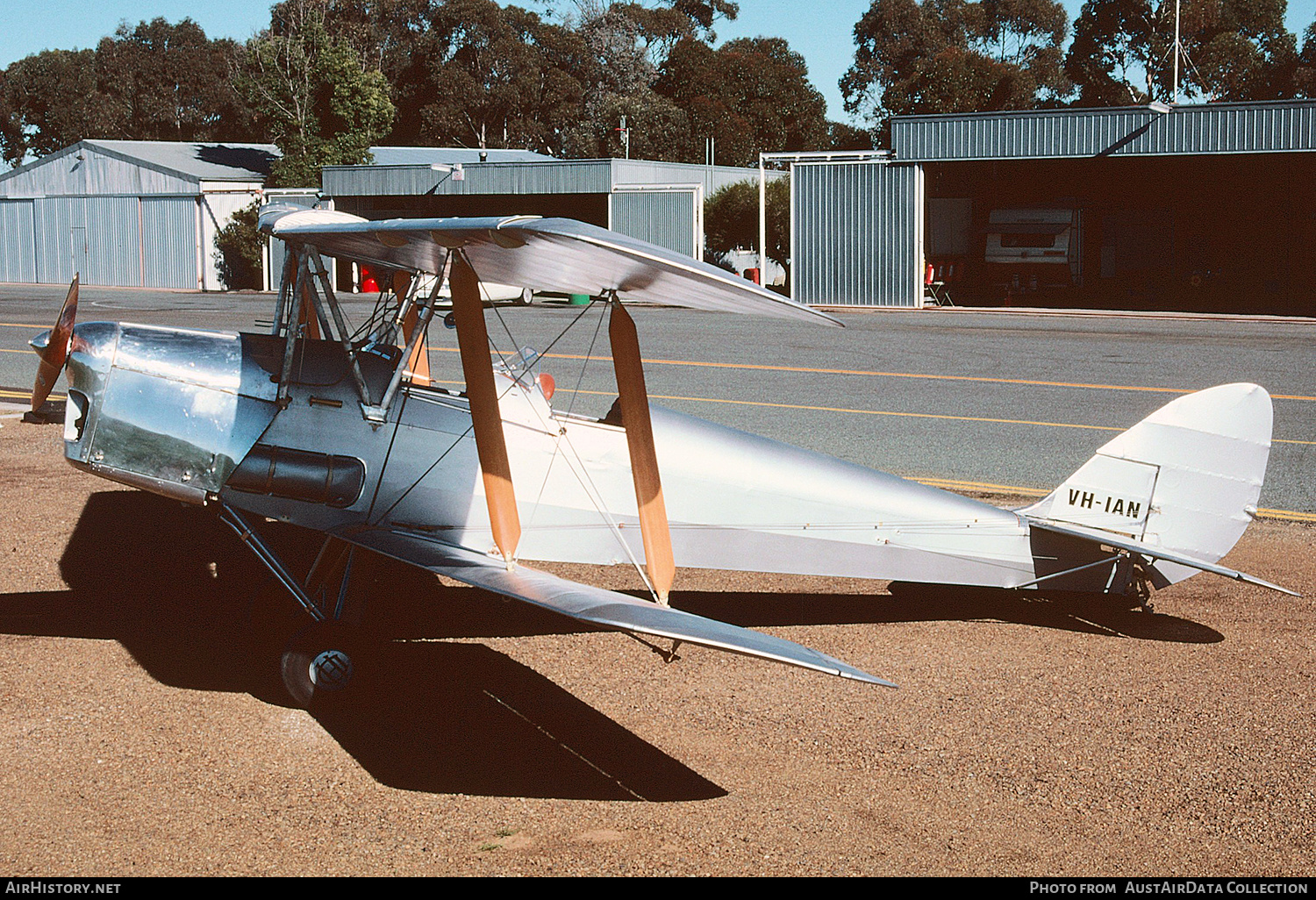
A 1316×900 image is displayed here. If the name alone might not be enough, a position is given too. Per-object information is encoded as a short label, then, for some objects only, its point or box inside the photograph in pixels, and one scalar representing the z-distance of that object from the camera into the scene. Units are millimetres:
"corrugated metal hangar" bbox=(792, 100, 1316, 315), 29438
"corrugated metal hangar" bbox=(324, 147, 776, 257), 35438
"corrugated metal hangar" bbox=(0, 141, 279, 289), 41812
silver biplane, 5551
